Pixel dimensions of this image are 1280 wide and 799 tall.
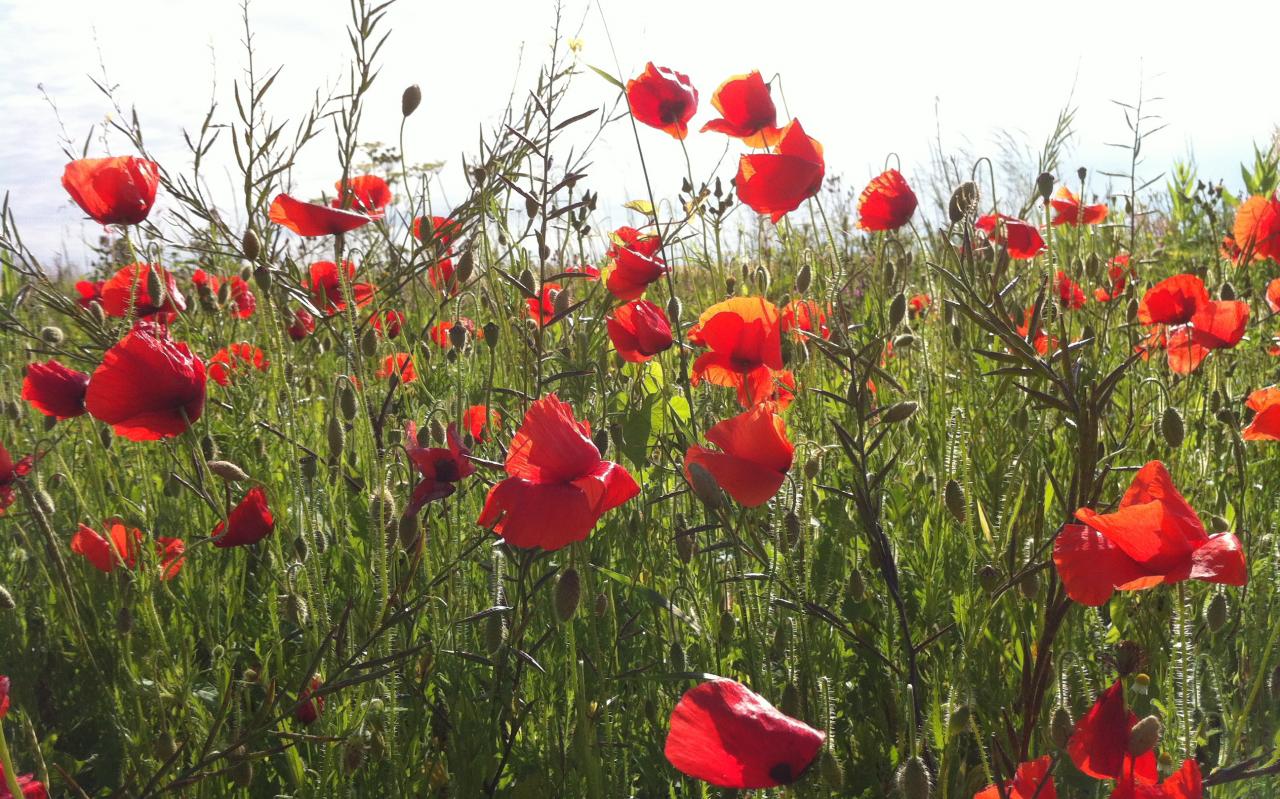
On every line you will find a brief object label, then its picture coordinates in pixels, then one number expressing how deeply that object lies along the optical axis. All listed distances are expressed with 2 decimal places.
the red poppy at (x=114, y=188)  0.81
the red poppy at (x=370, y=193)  0.96
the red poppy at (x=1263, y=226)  1.02
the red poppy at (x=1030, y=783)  0.49
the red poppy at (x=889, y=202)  0.85
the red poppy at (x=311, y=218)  0.69
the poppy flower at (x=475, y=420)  0.72
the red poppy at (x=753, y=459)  0.58
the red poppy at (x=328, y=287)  0.91
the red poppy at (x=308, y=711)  0.66
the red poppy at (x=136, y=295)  0.92
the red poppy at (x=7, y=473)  0.69
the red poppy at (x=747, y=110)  0.87
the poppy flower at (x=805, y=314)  0.87
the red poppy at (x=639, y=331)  0.75
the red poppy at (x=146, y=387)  0.60
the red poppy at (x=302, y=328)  1.03
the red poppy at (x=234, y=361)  1.00
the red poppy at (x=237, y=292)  1.05
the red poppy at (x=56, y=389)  0.73
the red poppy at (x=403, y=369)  0.86
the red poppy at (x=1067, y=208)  1.11
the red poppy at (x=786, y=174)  0.76
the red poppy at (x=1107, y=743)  0.50
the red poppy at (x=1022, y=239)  0.93
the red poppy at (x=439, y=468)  0.56
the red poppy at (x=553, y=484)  0.53
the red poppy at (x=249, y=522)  0.70
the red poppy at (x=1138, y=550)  0.49
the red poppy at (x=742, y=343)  0.72
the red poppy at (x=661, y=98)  0.86
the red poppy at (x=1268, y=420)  0.74
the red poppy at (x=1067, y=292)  1.02
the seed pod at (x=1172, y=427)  0.69
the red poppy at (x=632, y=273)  0.80
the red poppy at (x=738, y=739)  0.47
